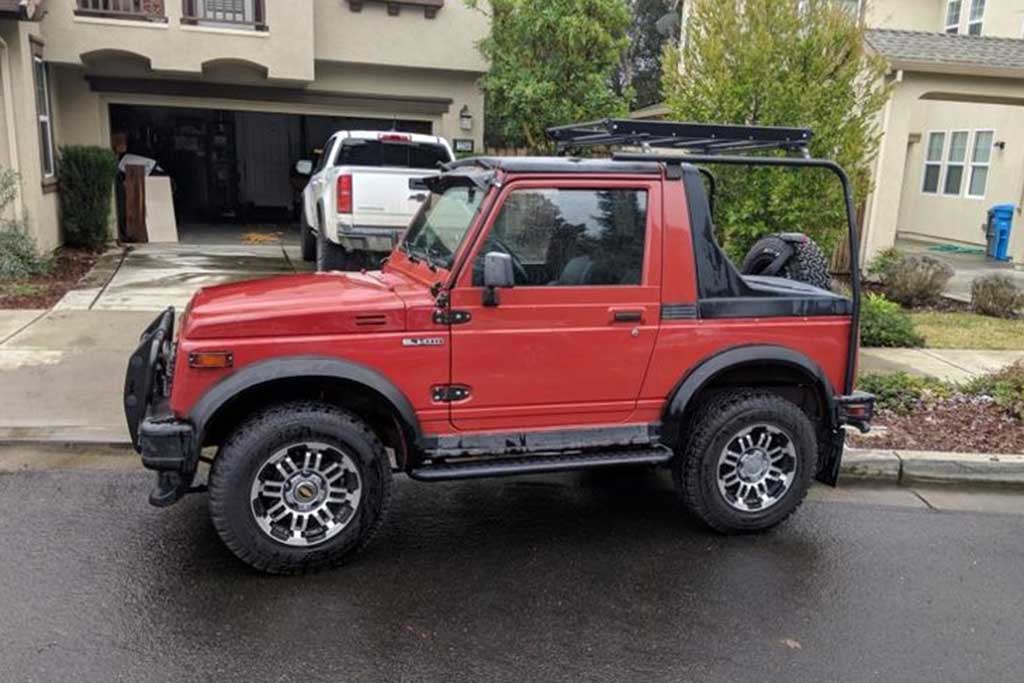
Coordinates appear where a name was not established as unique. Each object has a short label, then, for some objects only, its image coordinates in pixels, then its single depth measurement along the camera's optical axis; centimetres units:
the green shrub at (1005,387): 684
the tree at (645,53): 3203
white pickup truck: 976
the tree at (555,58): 1341
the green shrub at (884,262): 1224
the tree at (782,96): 836
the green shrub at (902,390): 698
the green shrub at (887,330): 921
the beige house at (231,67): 1296
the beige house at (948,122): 1351
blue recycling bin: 1755
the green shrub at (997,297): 1112
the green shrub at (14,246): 1077
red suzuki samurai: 397
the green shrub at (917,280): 1162
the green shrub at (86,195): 1375
